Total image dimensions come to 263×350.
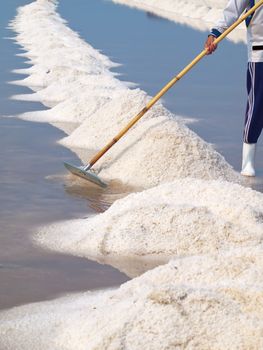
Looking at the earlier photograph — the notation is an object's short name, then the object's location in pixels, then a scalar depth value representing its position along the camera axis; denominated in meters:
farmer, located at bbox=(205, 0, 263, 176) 7.12
